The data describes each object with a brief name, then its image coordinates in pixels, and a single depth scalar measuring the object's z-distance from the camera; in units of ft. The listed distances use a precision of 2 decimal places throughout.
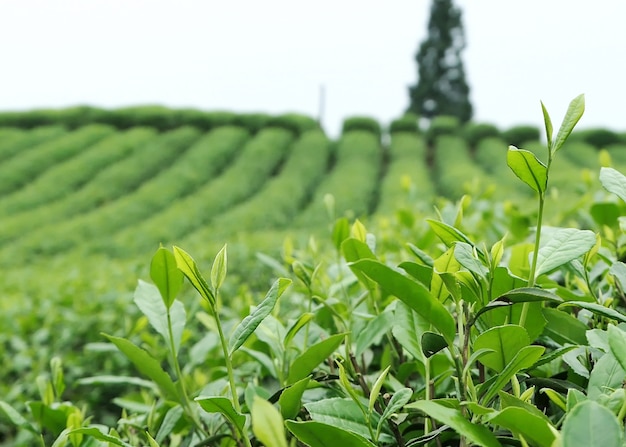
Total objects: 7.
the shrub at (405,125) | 57.77
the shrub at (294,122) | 55.98
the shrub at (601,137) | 55.57
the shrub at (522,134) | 55.16
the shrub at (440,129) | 57.98
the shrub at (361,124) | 57.77
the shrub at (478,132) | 56.90
